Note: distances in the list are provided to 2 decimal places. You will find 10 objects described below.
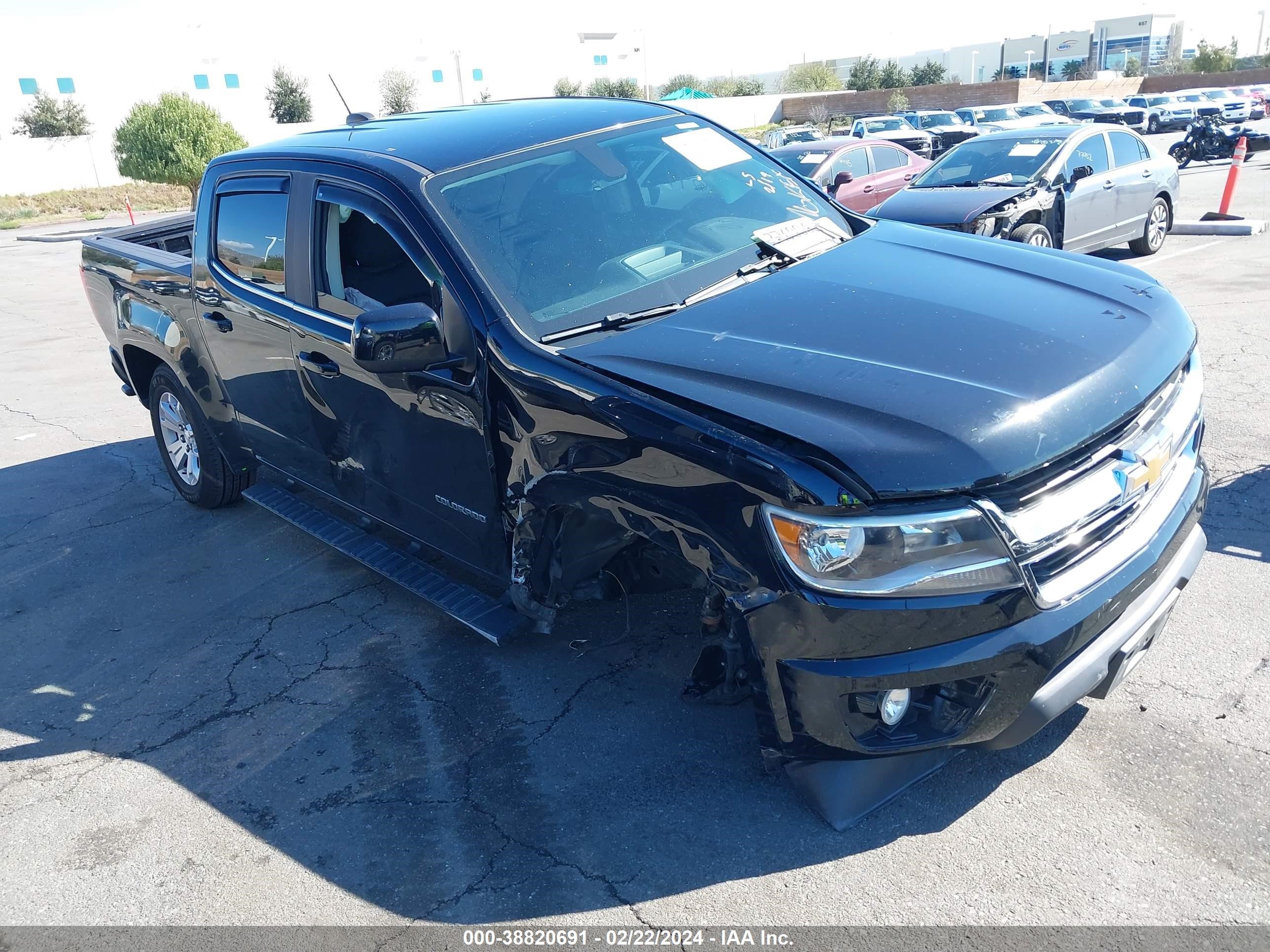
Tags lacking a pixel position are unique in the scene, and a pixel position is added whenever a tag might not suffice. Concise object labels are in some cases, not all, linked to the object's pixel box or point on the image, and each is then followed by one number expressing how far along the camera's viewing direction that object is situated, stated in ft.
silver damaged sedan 29.50
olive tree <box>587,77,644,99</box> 209.67
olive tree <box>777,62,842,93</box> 257.14
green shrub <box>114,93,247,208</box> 97.60
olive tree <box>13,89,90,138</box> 168.45
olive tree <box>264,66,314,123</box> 195.93
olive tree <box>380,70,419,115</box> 218.38
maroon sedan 43.47
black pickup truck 7.80
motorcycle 78.48
